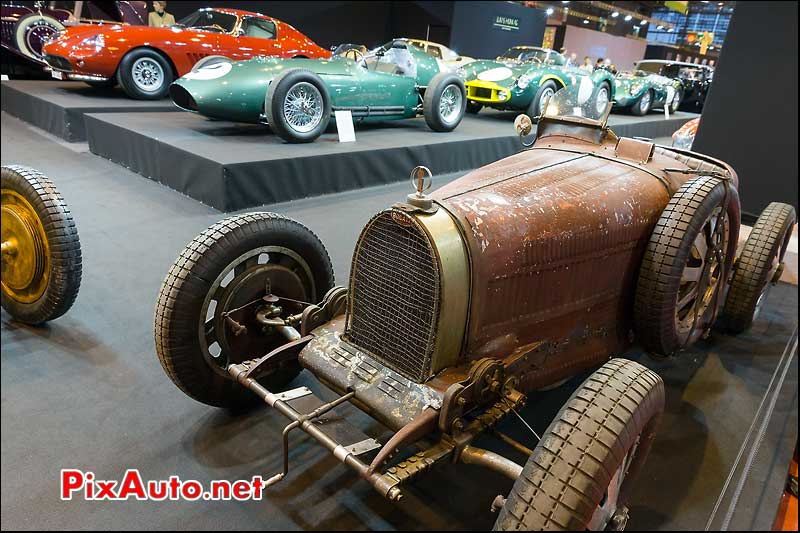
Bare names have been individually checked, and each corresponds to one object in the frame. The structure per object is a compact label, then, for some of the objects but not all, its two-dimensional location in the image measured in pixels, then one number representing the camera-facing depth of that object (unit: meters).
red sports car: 7.20
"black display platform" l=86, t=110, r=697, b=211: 4.84
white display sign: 6.12
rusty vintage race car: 1.58
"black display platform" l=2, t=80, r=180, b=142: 6.85
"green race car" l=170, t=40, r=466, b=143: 5.51
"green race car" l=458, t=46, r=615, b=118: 8.04
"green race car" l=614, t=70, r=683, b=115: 9.52
